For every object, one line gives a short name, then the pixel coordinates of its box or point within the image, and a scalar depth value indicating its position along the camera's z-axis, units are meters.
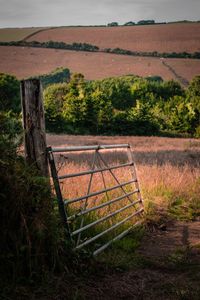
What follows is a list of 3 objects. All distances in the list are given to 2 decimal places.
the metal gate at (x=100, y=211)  5.30
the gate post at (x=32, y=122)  5.02
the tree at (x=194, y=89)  74.09
